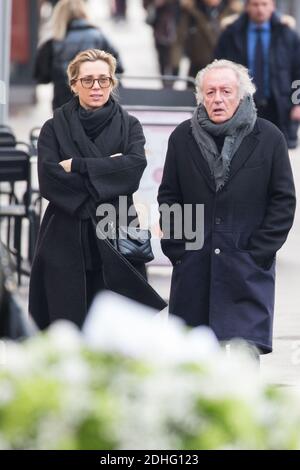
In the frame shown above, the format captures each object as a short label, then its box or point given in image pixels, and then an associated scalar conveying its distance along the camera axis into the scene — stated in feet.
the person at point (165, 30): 77.92
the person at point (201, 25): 66.08
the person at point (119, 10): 131.03
